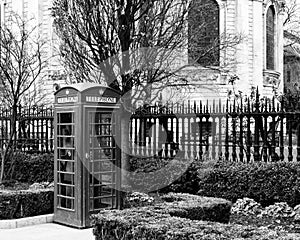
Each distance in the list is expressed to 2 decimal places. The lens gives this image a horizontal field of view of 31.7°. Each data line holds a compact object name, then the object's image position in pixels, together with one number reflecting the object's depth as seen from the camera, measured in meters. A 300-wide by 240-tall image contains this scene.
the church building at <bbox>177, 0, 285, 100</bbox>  35.62
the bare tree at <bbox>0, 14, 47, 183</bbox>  14.44
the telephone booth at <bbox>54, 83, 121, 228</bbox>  9.68
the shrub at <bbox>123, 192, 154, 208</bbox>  11.02
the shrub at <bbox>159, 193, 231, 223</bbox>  8.34
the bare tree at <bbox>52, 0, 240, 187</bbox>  12.69
